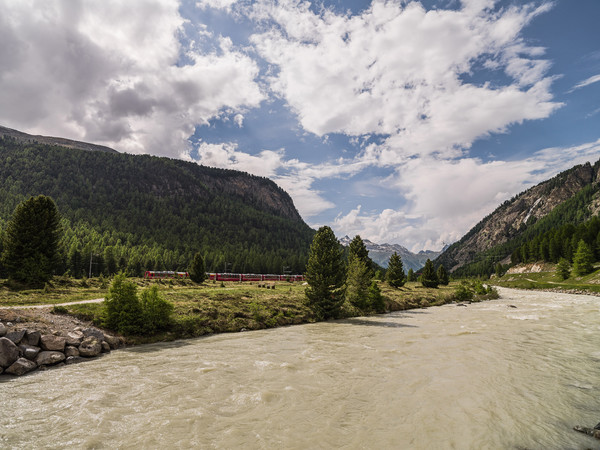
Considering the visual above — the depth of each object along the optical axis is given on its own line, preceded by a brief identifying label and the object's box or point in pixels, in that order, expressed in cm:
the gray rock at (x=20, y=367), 1700
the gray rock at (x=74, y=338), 2123
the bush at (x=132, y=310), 2652
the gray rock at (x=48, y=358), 1862
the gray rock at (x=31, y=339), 1934
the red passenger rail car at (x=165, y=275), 8719
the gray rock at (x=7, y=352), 1717
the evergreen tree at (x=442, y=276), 11150
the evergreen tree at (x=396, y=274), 8488
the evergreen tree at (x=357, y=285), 4822
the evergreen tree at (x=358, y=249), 6450
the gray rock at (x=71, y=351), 2036
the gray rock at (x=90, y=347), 2114
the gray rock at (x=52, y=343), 1981
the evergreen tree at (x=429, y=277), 9912
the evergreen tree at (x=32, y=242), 4091
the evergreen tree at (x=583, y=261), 9650
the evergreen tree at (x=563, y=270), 10781
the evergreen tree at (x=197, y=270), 7088
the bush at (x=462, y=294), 7725
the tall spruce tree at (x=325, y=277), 4269
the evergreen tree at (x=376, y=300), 5088
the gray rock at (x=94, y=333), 2322
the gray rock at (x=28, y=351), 1845
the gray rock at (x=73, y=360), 1988
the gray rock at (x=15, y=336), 1873
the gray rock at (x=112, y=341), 2392
